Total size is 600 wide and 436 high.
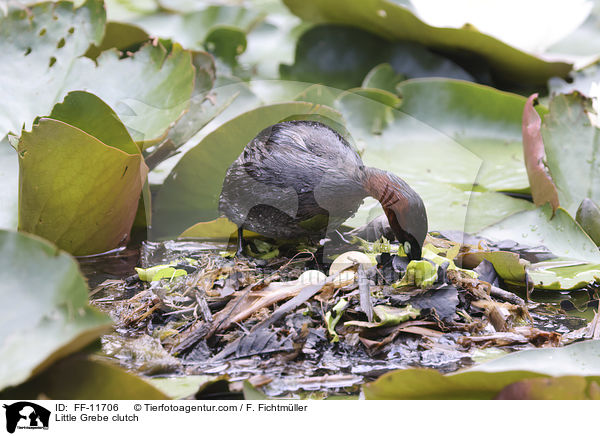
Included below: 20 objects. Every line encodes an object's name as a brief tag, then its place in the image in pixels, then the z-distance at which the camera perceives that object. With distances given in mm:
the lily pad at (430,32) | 7618
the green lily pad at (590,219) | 7409
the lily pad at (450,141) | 7495
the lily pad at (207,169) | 7367
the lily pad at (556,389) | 7152
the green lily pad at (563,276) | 7349
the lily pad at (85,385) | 7146
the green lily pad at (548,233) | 7381
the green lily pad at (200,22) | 7808
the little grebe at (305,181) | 7340
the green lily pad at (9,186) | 7313
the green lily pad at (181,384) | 7191
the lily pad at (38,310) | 7110
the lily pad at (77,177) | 7279
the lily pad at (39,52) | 7415
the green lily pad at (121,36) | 7597
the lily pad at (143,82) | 7437
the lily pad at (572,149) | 7449
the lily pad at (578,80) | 7638
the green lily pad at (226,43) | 7704
